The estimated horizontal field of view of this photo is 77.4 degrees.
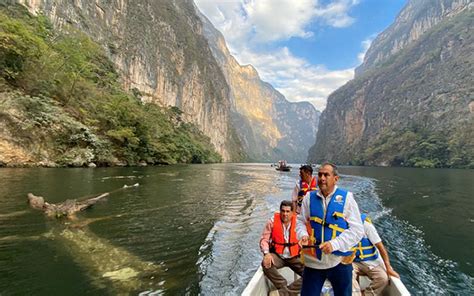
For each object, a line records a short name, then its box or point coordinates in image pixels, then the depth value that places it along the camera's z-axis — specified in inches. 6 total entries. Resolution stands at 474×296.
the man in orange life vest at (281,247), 182.7
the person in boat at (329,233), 116.2
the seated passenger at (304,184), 242.4
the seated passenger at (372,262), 172.4
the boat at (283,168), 2058.3
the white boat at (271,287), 157.0
